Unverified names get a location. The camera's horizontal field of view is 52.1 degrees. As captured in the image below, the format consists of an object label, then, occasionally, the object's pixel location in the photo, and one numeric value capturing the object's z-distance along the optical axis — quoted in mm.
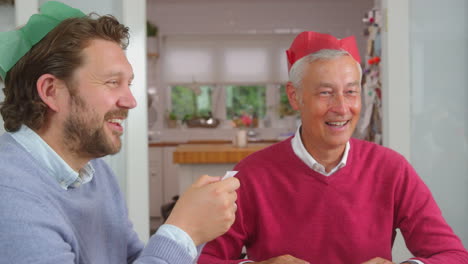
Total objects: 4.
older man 1449
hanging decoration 2988
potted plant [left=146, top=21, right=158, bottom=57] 6883
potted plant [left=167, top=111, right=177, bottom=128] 7227
